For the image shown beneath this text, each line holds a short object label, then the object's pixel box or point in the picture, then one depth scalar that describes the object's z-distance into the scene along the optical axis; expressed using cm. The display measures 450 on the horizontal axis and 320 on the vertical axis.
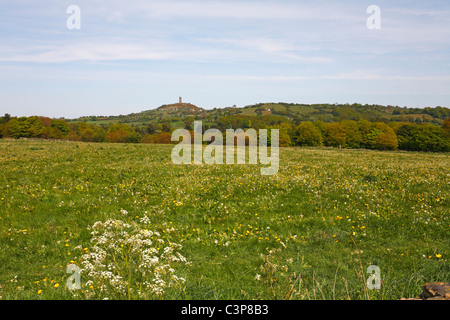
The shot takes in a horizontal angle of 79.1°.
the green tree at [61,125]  14450
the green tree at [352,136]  11533
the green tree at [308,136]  11512
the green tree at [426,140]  9769
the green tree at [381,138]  10519
